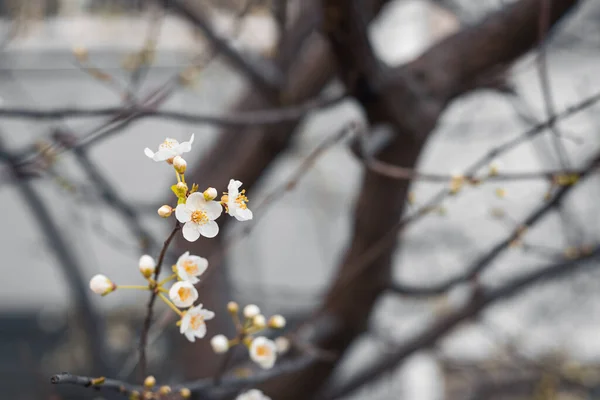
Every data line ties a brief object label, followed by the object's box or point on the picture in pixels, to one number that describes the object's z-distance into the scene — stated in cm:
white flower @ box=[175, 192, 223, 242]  113
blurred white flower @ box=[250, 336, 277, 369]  130
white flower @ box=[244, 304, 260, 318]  128
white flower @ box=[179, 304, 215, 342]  119
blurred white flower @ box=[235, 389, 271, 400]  131
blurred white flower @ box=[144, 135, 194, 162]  114
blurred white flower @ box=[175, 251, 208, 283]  118
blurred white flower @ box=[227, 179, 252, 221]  114
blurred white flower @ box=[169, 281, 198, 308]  118
